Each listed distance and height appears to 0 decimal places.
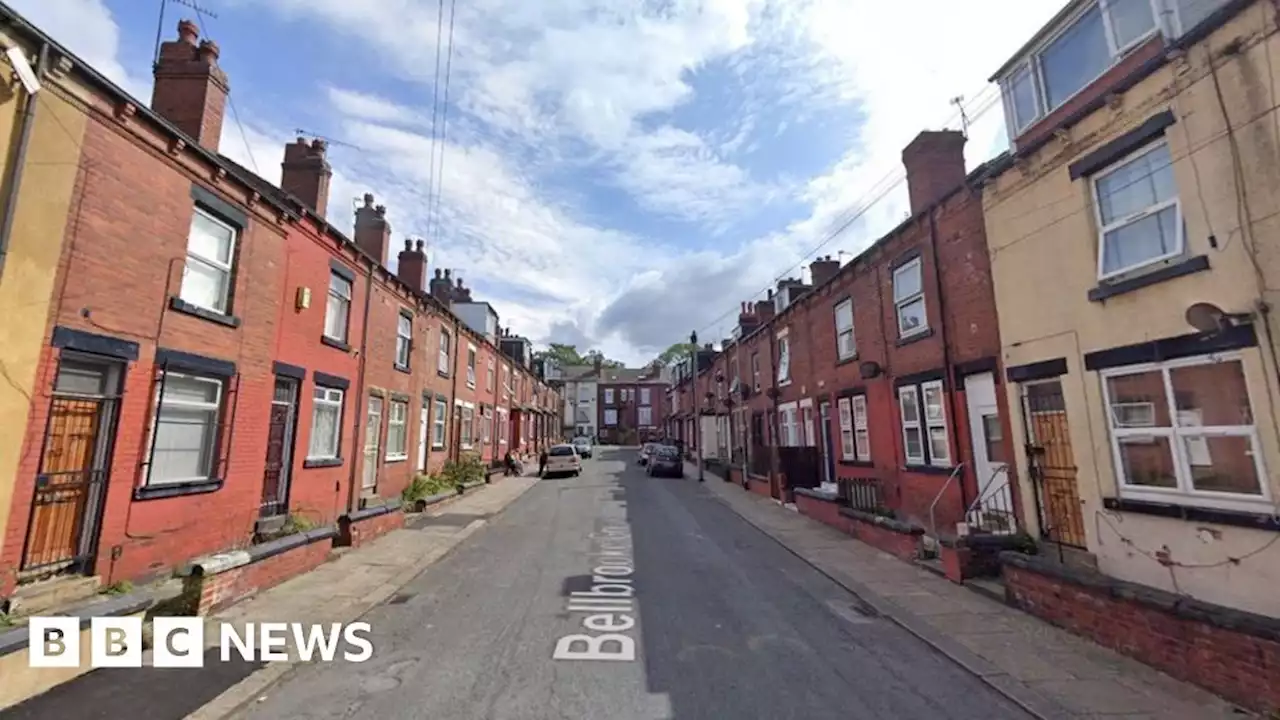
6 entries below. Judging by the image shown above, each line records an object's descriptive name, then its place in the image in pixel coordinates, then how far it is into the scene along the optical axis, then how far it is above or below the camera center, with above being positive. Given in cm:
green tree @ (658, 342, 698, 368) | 8888 +1527
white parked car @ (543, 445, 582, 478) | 2689 -62
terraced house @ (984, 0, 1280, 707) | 540 +129
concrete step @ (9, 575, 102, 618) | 576 -152
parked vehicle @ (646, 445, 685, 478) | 2764 -80
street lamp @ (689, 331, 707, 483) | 3052 +192
